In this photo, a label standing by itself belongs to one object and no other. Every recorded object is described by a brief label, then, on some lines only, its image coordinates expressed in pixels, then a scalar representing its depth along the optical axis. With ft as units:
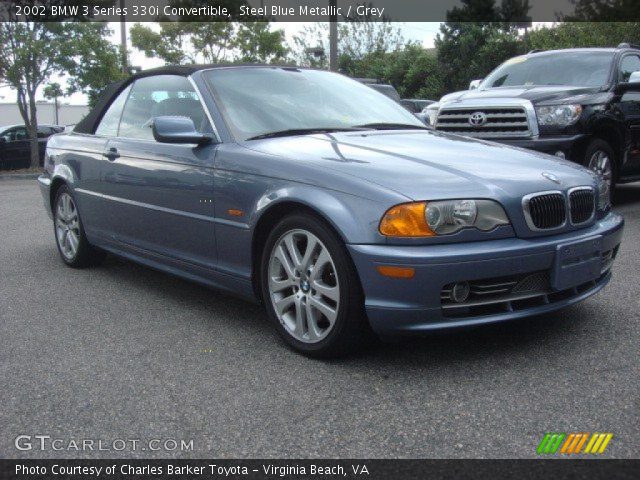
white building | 139.03
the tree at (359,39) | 120.98
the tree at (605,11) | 90.74
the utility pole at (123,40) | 75.97
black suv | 26.43
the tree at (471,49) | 101.45
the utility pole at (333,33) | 54.83
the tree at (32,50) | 65.36
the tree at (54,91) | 70.93
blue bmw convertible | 11.19
